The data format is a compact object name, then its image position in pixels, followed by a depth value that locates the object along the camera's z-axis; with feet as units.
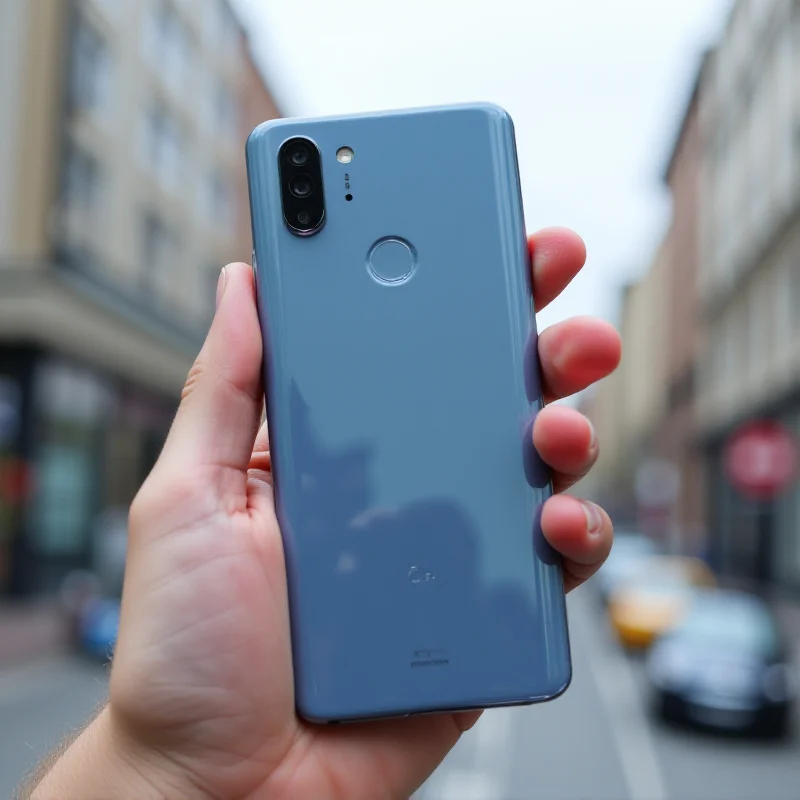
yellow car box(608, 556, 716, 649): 68.23
